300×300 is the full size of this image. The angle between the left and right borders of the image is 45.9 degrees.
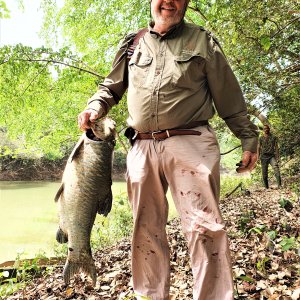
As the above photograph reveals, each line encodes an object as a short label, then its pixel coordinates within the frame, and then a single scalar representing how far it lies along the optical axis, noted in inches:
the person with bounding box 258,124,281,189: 419.8
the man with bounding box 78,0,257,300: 87.0
